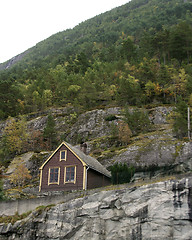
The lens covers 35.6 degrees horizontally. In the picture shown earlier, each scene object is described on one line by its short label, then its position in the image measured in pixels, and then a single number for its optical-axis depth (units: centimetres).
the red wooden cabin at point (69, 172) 3900
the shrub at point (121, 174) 3609
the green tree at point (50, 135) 6606
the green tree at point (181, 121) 5134
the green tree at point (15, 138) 6506
